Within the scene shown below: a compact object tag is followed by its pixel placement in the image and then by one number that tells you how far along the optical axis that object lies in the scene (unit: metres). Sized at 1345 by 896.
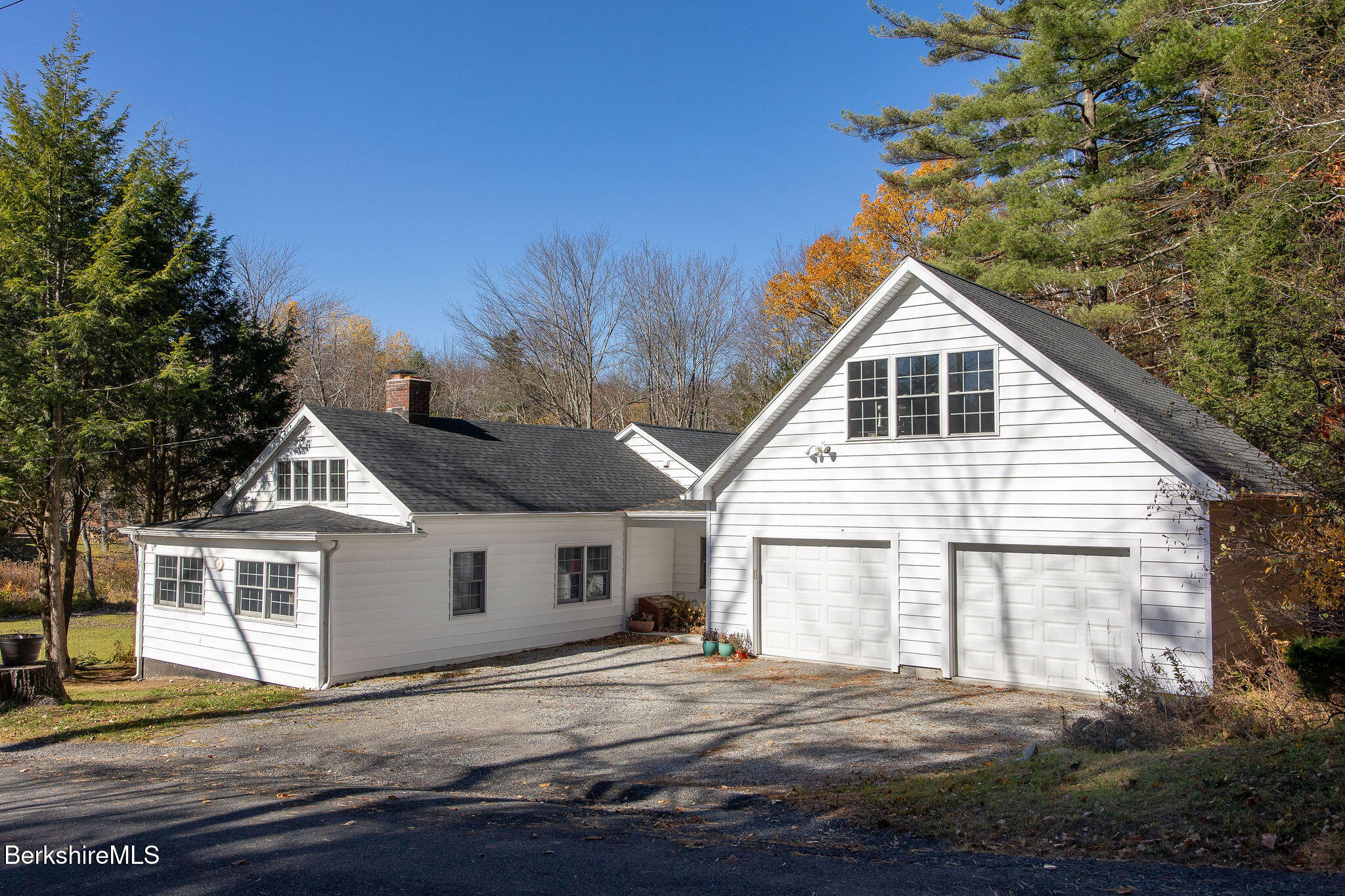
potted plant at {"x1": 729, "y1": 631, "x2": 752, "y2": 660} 15.71
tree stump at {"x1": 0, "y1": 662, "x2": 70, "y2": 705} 13.66
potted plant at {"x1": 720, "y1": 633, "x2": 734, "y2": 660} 15.70
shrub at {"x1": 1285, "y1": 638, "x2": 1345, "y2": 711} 7.82
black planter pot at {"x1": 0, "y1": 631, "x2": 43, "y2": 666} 14.72
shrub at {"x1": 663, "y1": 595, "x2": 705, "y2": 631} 19.08
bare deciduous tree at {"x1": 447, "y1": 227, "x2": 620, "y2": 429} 40.41
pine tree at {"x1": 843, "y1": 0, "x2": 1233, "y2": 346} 20.59
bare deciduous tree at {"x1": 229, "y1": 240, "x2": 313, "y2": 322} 35.19
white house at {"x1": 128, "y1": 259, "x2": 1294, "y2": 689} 12.00
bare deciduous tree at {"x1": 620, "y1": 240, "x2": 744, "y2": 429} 42.19
